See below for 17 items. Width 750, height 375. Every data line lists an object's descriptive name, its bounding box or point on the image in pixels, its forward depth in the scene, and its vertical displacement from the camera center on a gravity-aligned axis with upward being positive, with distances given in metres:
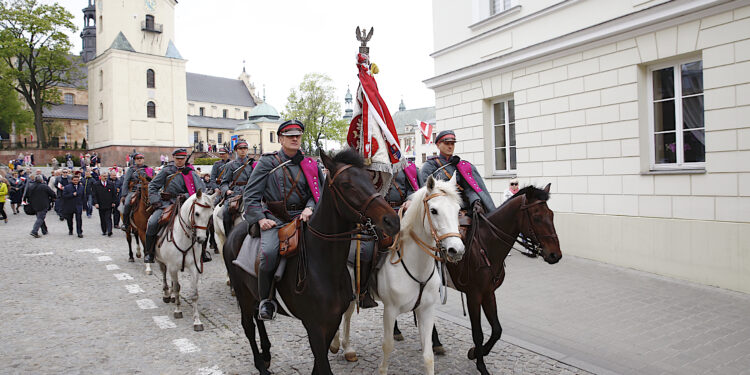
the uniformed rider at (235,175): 8.55 +0.26
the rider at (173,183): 8.30 +0.13
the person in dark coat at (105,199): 15.88 -0.25
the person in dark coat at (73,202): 15.91 -0.33
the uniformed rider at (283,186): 4.48 +0.02
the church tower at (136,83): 49.12 +11.79
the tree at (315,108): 55.34 +9.30
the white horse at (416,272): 4.20 -0.83
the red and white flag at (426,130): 12.63 +1.46
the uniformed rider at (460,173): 5.72 +0.13
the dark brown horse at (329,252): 3.49 -0.55
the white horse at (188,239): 7.07 -0.75
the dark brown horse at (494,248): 4.97 -0.72
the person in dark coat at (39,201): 15.86 -0.27
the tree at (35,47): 43.59 +13.90
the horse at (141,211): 9.77 -0.43
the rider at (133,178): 10.81 +0.31
